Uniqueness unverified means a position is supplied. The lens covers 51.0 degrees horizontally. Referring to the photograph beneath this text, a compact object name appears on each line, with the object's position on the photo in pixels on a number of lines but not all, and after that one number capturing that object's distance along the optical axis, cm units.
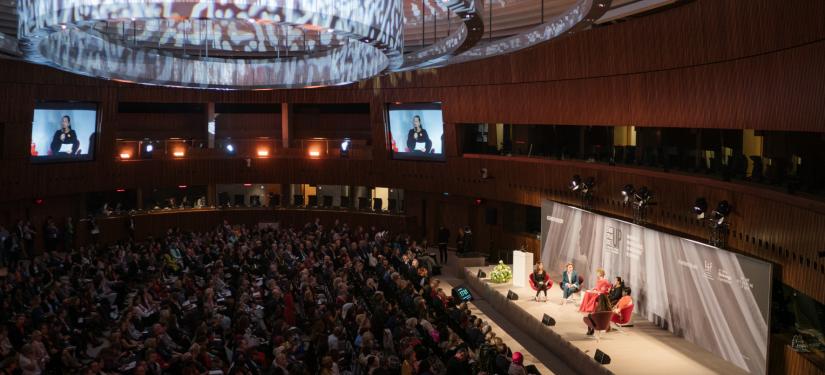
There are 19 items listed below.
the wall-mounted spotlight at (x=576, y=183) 1778
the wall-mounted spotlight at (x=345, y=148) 2569
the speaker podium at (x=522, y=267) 1734
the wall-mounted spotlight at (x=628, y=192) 1558
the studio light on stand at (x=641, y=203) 1492
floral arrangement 1808
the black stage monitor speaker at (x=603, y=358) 1191
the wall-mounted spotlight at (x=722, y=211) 1233
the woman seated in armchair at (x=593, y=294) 1480
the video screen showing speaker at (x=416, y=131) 2364
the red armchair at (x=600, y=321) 1329
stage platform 1209
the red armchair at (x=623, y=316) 1405
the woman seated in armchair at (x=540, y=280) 1603
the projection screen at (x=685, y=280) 1153
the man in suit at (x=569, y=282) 1583
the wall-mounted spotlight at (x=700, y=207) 1285
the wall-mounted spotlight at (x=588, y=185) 1745
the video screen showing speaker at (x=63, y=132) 2112
